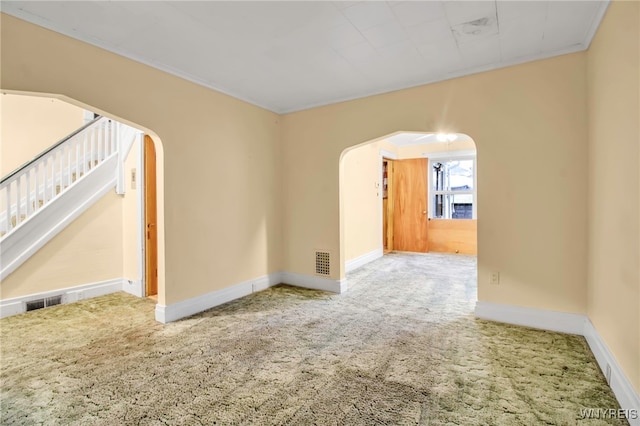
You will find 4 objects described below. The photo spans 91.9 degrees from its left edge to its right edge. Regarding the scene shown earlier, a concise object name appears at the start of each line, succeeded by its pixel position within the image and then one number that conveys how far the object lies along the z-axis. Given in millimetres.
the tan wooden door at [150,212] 3984
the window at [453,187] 7032
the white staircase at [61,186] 3545
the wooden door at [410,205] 7242
